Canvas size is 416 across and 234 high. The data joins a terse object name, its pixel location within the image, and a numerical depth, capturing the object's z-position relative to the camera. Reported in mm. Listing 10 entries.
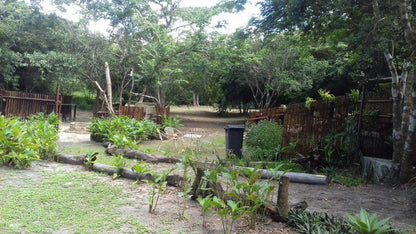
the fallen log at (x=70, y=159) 6766
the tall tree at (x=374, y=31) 5746
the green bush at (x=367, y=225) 2930
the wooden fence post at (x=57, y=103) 13656
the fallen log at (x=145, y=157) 7496
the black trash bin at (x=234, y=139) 8297
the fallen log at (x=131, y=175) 5305
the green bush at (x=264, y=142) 7930
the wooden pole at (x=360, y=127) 6885
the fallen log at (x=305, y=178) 5953
